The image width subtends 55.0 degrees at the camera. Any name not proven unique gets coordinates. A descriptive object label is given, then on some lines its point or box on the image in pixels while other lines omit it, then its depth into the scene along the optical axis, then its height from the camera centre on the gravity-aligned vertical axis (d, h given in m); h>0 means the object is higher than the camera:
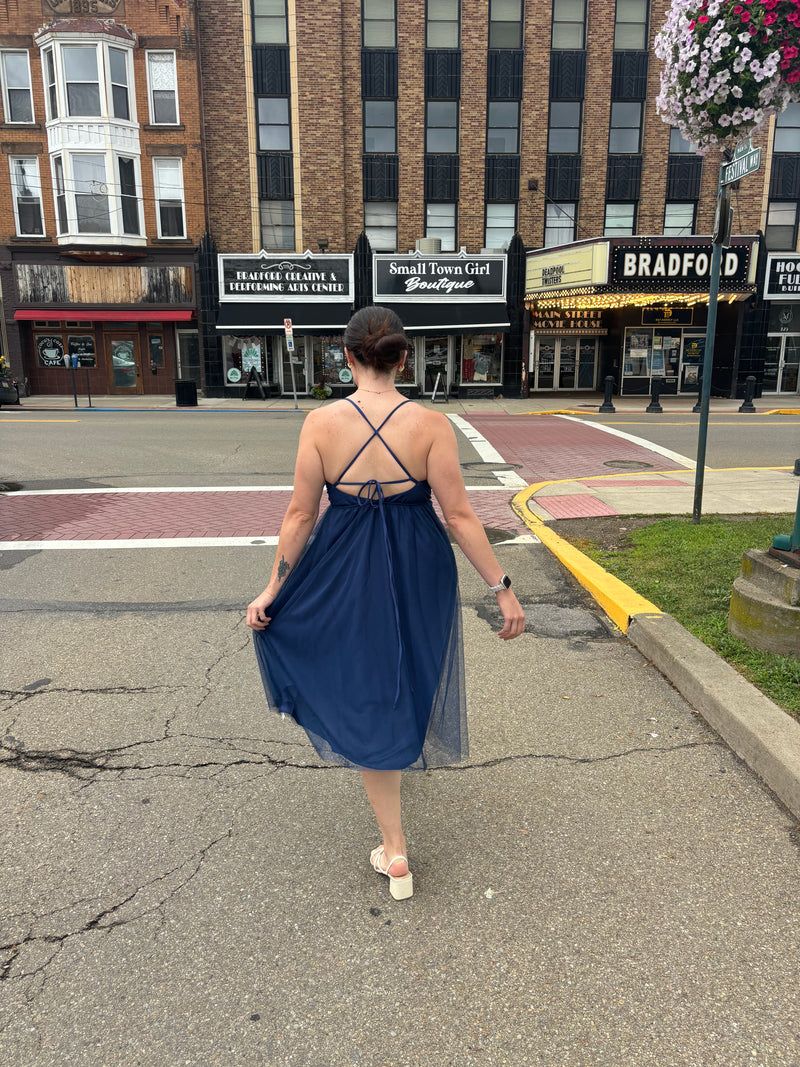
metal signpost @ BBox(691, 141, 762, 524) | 5.83 +1.04
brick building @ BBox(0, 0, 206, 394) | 24.14 +5.82
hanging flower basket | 4.57 +1.80
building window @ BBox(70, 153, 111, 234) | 24.43 +5.02
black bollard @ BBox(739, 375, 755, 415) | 21.62 -1.10
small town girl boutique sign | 25.11 +2.48
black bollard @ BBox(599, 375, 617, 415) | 21.28 -1.32
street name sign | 5.73 +1.43
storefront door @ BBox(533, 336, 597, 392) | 27.36 -0.30
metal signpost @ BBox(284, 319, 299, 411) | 22.95 +0.63
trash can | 23.56 -1.16
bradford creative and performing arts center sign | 25.00 +2.44
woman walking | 2.55 -0.75
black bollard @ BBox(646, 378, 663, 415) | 21.39 -1.39
